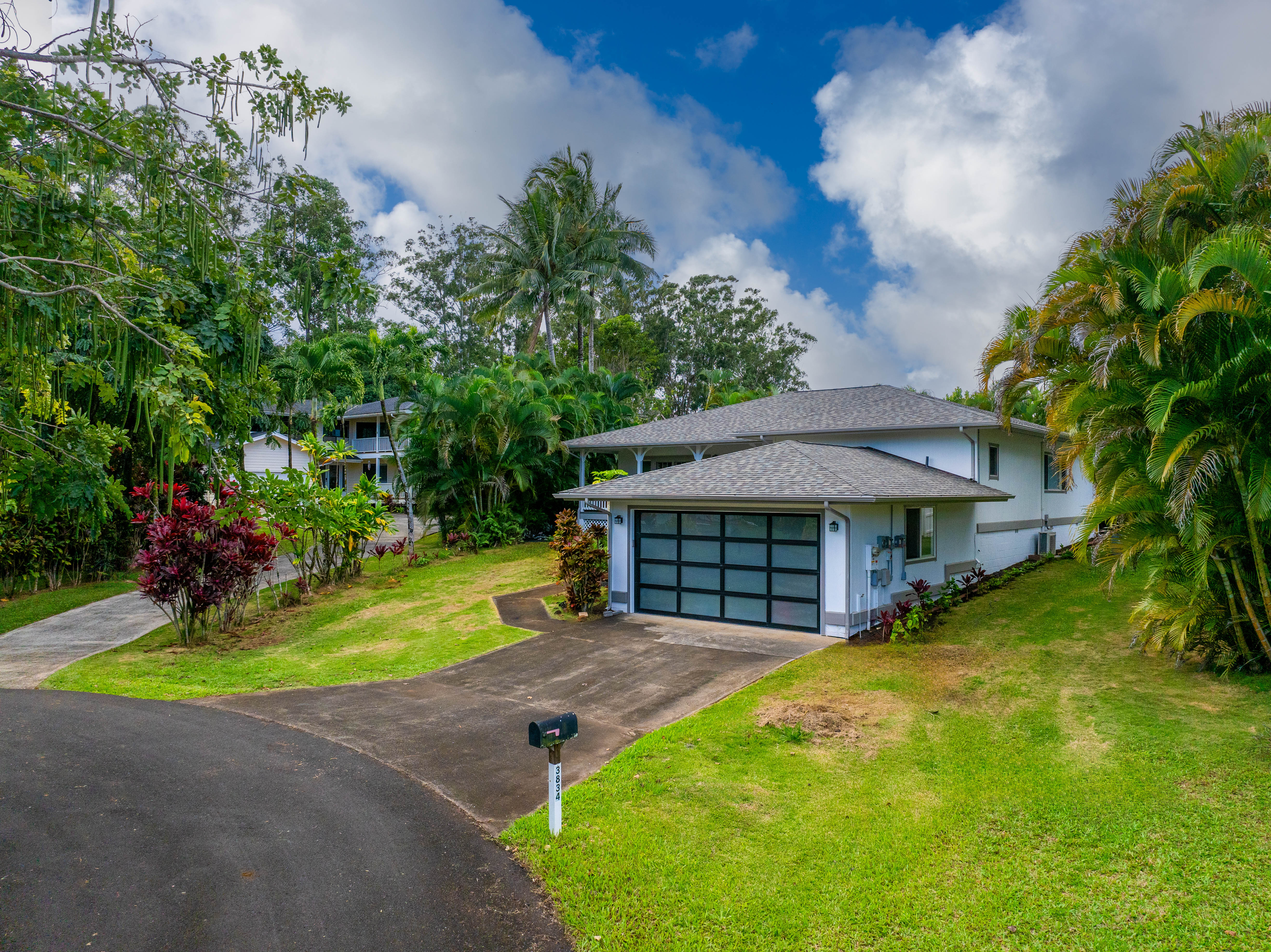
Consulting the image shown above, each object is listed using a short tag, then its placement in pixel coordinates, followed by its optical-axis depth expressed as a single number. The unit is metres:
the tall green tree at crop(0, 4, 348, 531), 4.89
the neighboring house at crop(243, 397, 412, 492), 37.44
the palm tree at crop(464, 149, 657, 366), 33.50
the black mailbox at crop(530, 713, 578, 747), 5.33
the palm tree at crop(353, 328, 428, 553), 22.80
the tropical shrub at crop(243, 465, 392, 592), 13.44
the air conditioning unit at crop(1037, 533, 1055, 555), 20.95
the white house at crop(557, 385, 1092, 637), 13.05
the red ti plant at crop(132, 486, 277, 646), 12.05
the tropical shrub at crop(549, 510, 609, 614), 14.85
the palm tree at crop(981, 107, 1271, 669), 8.38
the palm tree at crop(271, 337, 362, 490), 22.30
